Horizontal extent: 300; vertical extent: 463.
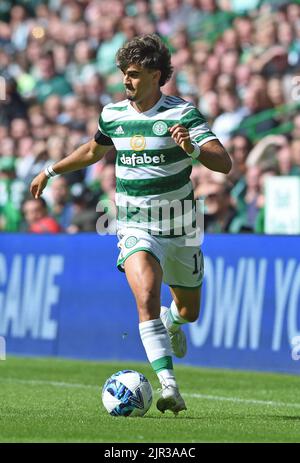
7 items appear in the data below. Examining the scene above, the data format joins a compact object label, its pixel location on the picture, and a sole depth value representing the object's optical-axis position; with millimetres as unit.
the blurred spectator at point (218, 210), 14703
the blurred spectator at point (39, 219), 16156
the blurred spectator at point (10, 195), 18156
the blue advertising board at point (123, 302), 13055
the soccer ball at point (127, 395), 8422
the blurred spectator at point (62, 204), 17047
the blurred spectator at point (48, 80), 21359
